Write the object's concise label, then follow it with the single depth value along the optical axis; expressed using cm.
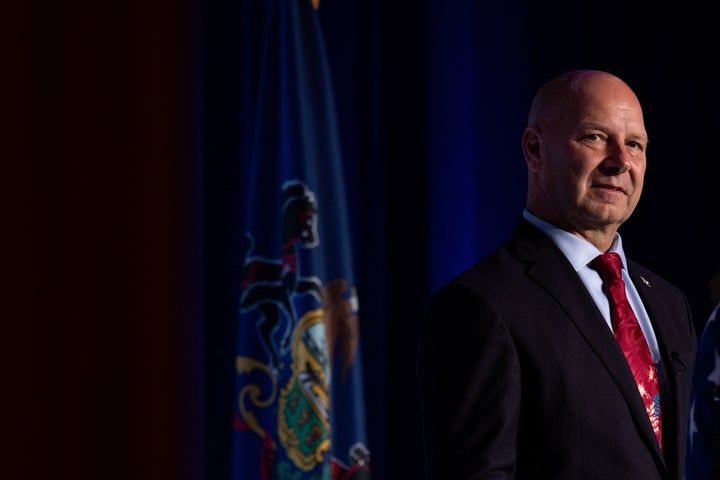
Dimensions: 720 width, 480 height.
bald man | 499
